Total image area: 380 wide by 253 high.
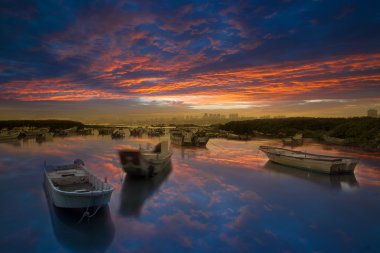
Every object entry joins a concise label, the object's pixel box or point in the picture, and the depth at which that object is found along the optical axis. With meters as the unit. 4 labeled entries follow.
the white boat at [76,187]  9.39
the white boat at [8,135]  42.88
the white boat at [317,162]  17.39
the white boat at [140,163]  15.46
